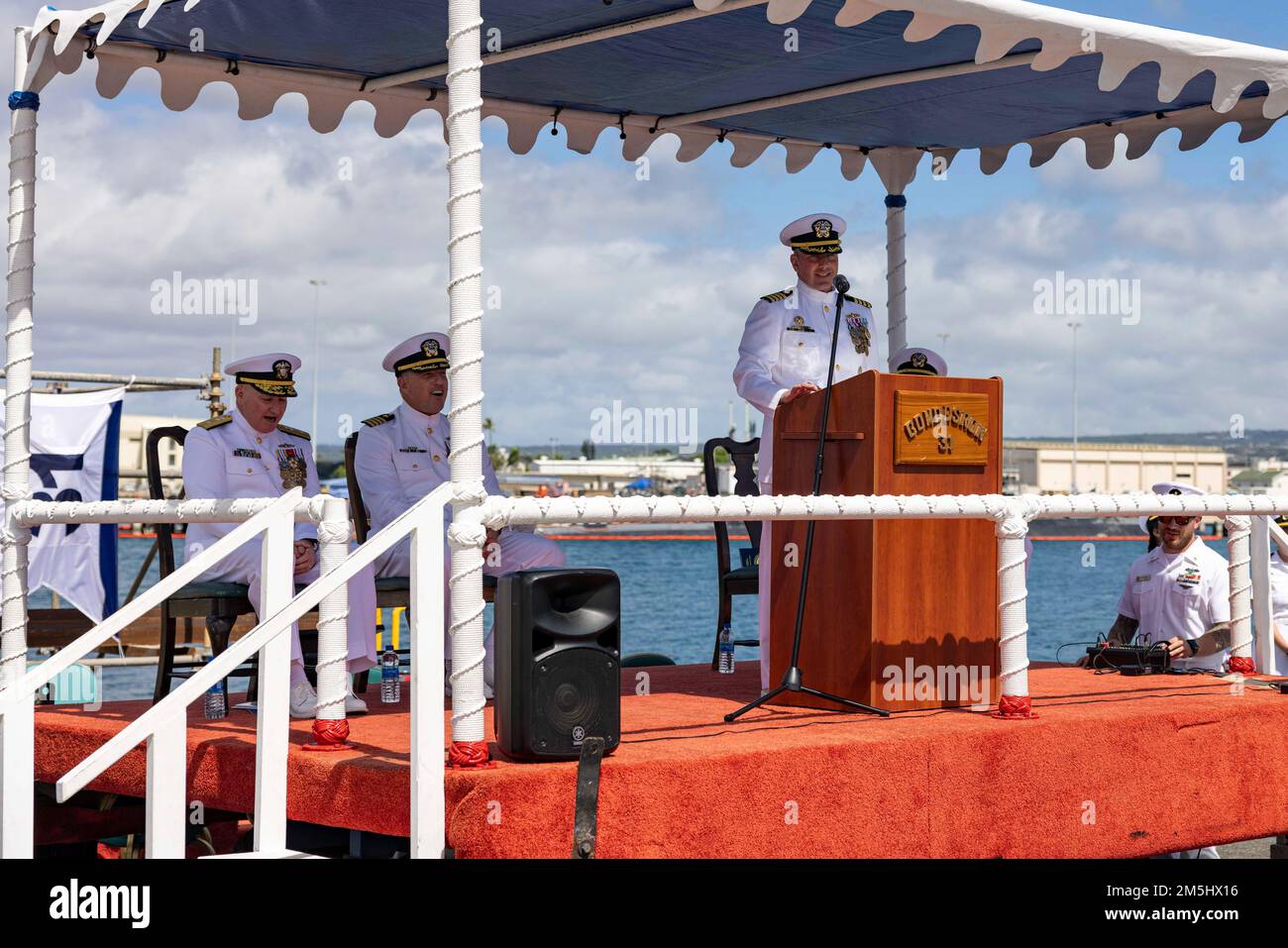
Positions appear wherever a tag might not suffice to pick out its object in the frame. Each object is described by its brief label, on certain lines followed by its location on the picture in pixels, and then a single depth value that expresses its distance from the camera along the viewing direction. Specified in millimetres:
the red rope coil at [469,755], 4332
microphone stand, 5367
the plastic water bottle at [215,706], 5781
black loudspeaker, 4363
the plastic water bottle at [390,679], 6309
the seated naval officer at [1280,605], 7102
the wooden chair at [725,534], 7703
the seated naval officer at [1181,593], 7145
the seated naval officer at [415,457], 6672
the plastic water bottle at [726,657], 7464
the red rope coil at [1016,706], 5340
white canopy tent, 4488
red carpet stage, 4367
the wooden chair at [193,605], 6027
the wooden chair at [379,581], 6422
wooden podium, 5387
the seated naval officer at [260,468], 6059
